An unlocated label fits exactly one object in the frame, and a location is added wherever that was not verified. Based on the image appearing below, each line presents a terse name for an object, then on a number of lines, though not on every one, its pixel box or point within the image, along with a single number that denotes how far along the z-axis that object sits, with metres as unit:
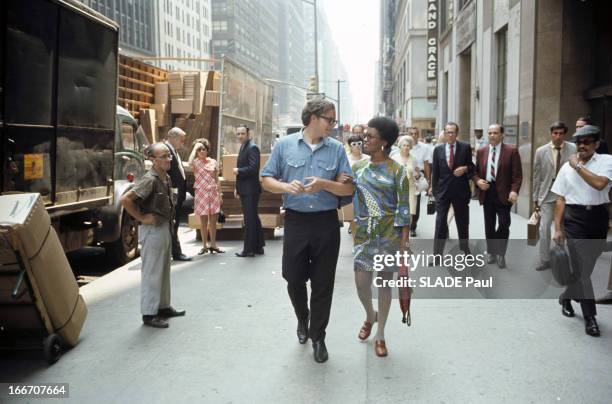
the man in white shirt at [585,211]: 5.78
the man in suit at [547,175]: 8.17
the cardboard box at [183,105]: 15.68
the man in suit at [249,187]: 9.88
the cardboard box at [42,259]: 4.66
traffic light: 37.28
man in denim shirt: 5.00
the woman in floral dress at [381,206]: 5.12
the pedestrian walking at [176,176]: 9.30
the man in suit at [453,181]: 8.61
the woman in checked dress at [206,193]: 10.26
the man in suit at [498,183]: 8.53
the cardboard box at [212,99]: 15.84
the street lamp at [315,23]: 42.82
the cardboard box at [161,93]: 15.75
